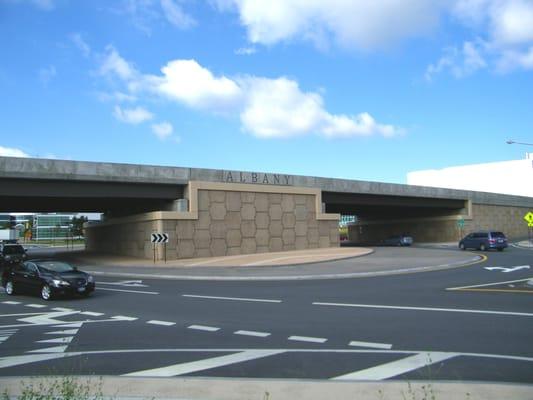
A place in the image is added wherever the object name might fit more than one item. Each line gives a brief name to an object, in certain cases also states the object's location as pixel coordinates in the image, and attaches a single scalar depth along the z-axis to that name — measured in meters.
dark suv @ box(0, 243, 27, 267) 33.41
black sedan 17.66
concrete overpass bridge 33.66
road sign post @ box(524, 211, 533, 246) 47.47
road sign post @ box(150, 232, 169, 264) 32.41
